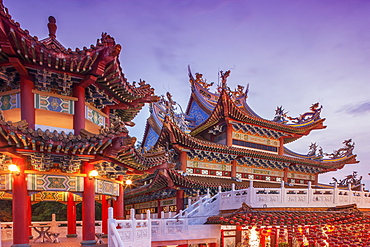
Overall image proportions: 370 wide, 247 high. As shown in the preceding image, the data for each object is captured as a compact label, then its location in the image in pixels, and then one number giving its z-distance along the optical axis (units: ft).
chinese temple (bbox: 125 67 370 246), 40.63
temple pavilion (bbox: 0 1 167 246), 25.79
